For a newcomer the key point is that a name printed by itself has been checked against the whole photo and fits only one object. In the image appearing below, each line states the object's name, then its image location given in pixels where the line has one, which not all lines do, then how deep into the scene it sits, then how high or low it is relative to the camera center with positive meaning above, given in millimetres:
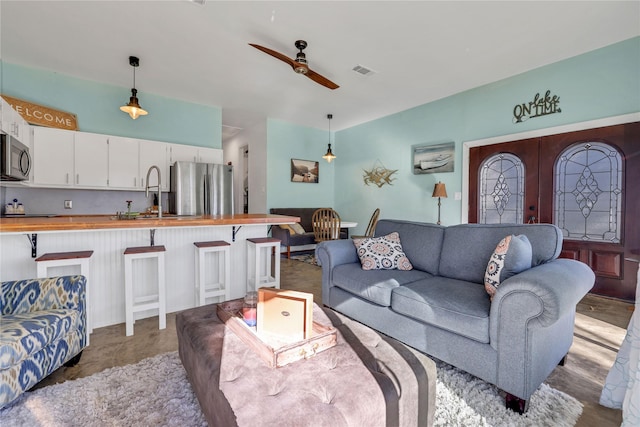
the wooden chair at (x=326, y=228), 5055 -343
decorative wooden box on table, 1149 -563
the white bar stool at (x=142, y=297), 2277 -690
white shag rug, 1368 -1020
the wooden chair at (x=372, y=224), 5241 -278
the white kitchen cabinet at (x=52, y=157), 3613 +673
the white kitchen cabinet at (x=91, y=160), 3862 +673
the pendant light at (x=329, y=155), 5855 +1111
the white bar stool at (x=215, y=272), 2633 -640
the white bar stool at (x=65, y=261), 1998 -385
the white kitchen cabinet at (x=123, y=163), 4078 +663
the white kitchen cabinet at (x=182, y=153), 4504 +904
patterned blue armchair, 1365 -648
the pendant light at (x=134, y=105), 3293 +1202
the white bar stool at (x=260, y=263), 2967 -601
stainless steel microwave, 2477 +461
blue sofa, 1414 -563
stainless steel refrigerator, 4035 +295
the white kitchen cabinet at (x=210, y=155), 4770 +920
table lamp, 4492 +295
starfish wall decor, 5684 +717
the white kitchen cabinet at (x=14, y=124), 2928 +942
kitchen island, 2119 -329
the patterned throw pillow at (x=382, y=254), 2492 -406
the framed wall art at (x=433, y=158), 4652 +887
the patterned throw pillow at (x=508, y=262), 1739 -326
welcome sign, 3541 +1230
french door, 3068 +206
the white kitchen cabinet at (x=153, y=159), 4277 +765
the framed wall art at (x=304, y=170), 6406 +893
